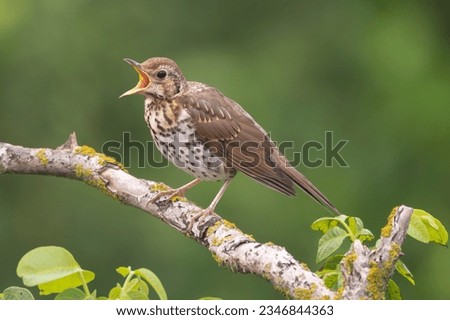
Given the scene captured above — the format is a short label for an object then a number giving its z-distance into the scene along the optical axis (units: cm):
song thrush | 822
